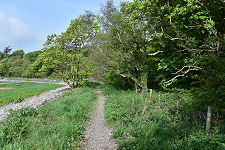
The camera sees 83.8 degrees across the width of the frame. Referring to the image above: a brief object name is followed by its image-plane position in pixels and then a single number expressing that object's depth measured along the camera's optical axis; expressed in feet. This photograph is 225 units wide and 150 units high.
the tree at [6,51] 407.23
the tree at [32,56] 265.75
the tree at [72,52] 59.47
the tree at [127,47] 41.52
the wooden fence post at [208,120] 13.35
